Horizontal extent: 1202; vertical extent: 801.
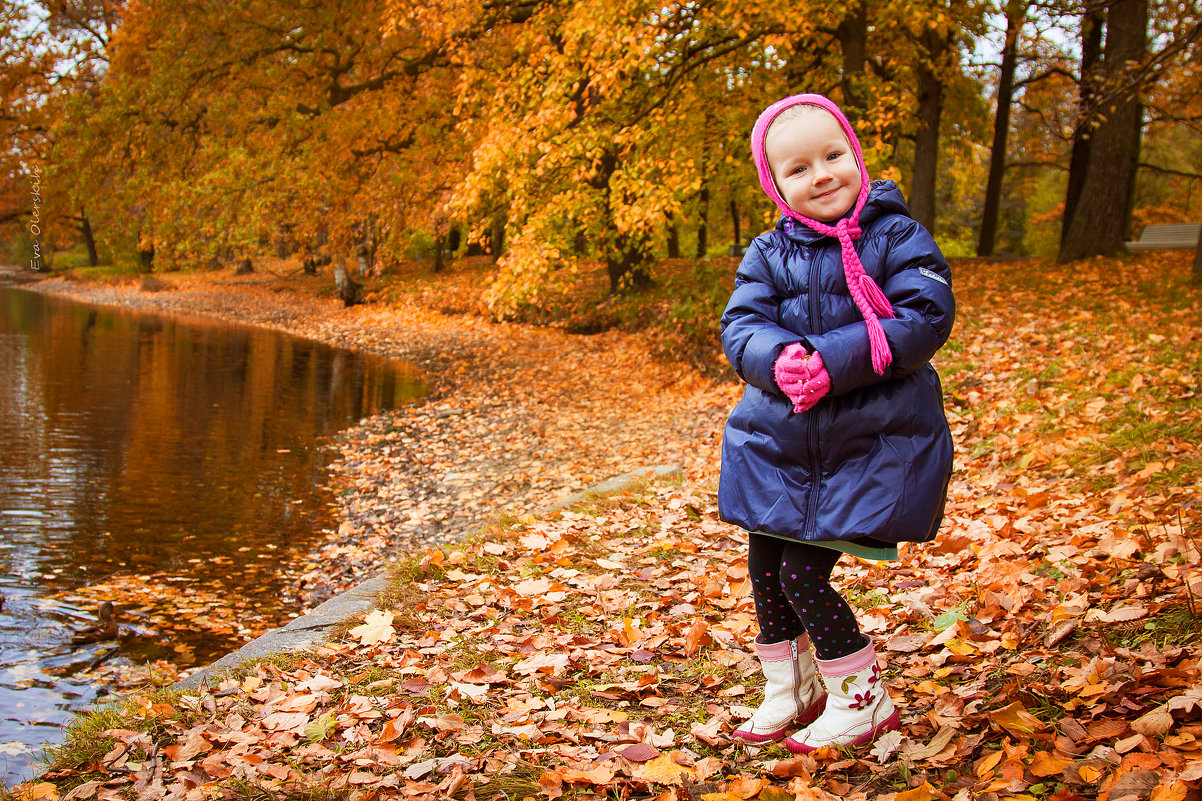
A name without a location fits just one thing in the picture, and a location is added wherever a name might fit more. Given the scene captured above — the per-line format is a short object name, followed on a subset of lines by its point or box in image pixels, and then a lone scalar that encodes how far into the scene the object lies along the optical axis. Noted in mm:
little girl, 2346
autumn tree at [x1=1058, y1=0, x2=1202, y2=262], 11977
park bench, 18109
